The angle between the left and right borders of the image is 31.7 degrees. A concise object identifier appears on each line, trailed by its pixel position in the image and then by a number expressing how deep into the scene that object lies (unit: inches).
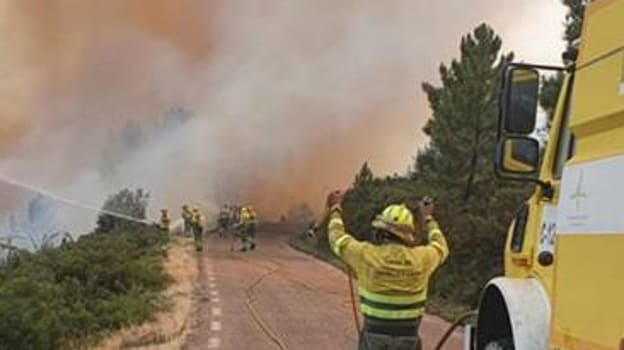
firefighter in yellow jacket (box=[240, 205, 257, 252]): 1389.0
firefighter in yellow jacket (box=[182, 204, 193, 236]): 1457.9
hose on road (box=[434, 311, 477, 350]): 238.1
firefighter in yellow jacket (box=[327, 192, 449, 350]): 238.5
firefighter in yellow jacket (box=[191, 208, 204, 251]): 1323.1
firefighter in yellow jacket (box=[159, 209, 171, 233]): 1477.6
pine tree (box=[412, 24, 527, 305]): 803.4
